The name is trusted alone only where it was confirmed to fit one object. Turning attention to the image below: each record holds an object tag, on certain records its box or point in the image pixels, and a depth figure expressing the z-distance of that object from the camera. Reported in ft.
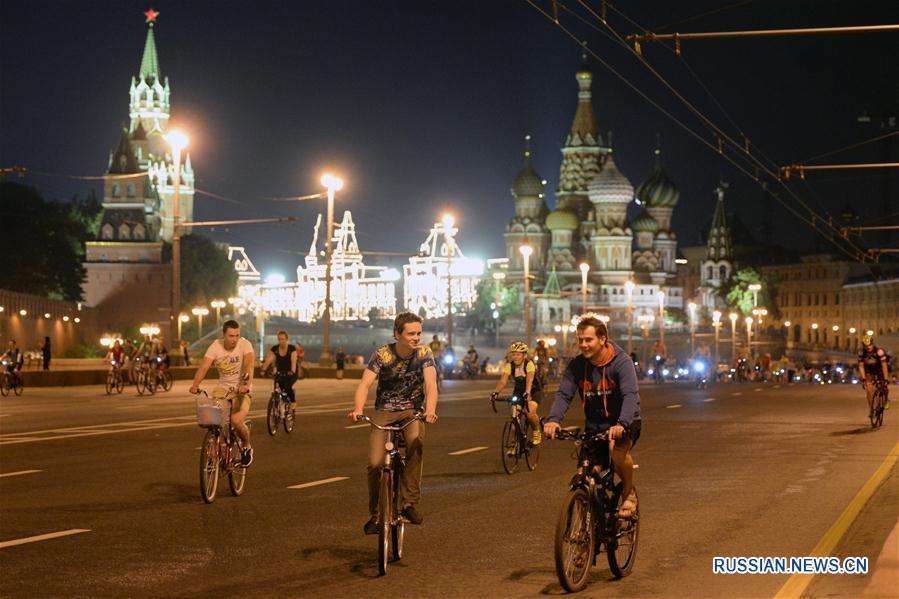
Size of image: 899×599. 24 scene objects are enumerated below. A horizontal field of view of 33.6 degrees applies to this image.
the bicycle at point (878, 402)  84.64
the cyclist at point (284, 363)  74.28
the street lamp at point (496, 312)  557.91
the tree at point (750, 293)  636.48
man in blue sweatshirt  30.89
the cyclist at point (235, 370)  46.52
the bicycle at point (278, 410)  75.00
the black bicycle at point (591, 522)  28.78
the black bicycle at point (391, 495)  31.83
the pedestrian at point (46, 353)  166.42
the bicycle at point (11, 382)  126.72
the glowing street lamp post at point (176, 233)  148.87
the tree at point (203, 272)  441.68
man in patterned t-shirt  34.45
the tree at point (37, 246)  344.49
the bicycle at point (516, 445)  56.65
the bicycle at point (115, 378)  130.52
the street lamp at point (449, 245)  214.51
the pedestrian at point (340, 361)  179.66
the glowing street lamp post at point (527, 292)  221.87
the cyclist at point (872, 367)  84.64
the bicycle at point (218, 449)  44.13
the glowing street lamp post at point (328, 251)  161.17
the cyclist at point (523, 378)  59.88
